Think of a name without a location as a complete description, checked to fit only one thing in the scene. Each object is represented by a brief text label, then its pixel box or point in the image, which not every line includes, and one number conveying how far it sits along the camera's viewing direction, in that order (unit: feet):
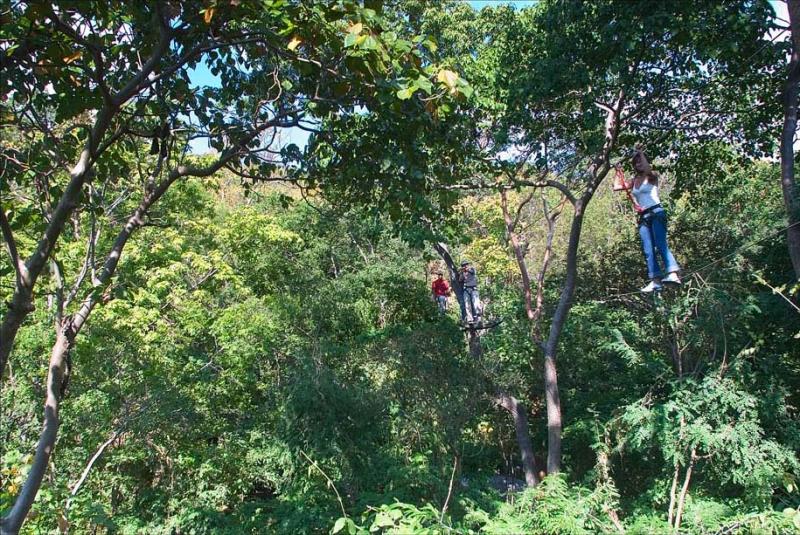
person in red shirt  41.63
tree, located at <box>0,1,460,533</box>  10.08
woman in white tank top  17.66
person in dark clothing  33.65
